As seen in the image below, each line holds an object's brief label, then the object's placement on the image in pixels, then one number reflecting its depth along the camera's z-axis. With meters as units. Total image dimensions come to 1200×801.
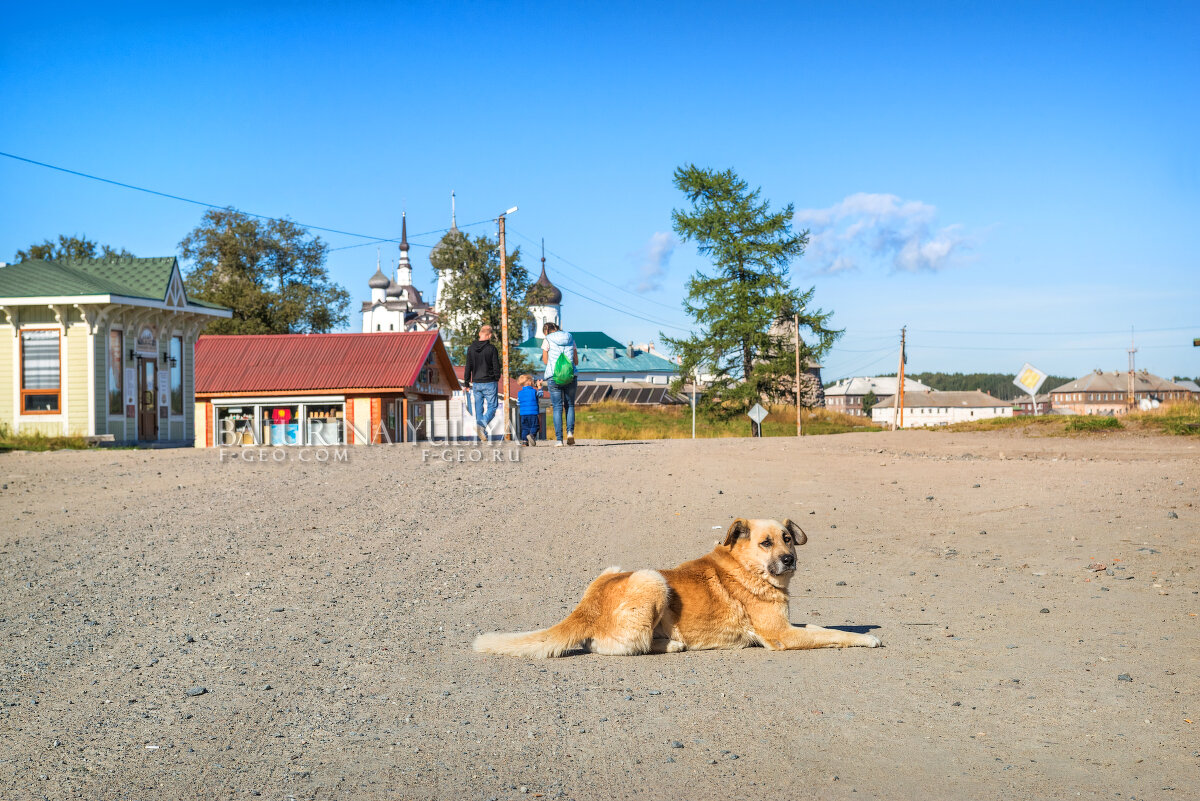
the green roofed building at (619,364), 141.12
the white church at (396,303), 155.14
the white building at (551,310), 136.88
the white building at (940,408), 190.38
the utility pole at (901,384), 61.22
